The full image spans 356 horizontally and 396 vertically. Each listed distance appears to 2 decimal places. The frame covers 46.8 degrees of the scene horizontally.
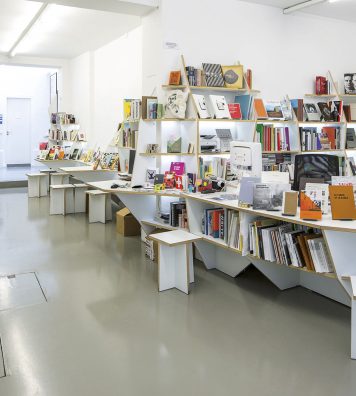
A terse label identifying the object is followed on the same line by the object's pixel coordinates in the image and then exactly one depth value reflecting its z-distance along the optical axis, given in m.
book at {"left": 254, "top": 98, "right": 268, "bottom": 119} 5.69
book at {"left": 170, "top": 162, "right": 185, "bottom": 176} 5.34
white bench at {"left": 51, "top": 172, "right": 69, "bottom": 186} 8.55
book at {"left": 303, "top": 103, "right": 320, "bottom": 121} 6.41
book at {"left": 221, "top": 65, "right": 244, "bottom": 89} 5.67
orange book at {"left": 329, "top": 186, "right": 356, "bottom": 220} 3.18
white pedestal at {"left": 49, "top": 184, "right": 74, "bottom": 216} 7.57
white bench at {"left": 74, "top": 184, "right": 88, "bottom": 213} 7.82
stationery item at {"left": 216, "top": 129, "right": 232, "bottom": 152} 5.56
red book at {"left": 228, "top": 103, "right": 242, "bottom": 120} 5.59
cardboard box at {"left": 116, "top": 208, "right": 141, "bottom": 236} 6.10
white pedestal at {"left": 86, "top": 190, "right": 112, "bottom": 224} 6.97
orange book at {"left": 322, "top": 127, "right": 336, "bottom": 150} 6.44
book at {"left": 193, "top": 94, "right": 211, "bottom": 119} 5.22
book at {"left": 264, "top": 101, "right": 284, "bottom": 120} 5.89
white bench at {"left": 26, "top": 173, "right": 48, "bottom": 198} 9.32
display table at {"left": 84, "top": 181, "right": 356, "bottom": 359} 3.12
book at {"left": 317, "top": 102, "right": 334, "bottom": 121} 6.50
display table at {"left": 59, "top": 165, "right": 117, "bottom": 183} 7.56
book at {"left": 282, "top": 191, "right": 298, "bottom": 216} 3.38
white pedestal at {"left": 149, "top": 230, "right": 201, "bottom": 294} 3.96
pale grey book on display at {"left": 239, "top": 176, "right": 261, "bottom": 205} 3.75
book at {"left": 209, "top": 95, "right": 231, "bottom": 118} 5.41
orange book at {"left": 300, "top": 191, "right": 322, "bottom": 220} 3.23
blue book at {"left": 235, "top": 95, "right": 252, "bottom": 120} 5.66
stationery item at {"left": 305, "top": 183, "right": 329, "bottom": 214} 3.37
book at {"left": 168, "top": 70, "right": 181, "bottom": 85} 5.28
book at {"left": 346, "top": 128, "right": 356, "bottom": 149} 6.58
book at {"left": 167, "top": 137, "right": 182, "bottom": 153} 5.35
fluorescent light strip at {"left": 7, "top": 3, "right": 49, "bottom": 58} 6.61
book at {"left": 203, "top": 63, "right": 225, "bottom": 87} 5.48
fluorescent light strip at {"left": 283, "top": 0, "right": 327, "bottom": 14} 5.72
